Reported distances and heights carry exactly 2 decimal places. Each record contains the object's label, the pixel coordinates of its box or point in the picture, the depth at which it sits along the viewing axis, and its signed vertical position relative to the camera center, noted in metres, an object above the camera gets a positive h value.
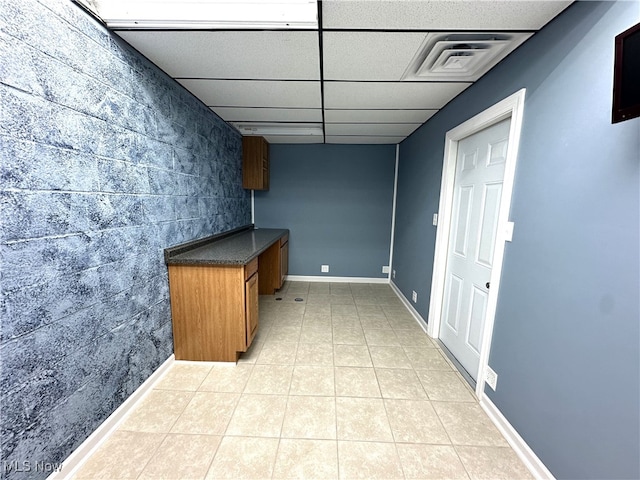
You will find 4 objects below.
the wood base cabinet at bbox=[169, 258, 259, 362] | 1.97 -0.88
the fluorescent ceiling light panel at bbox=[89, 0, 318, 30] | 1.19 +0.92
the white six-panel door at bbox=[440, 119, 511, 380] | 1.77 -0.24
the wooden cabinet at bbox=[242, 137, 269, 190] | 3.56 +0.57
